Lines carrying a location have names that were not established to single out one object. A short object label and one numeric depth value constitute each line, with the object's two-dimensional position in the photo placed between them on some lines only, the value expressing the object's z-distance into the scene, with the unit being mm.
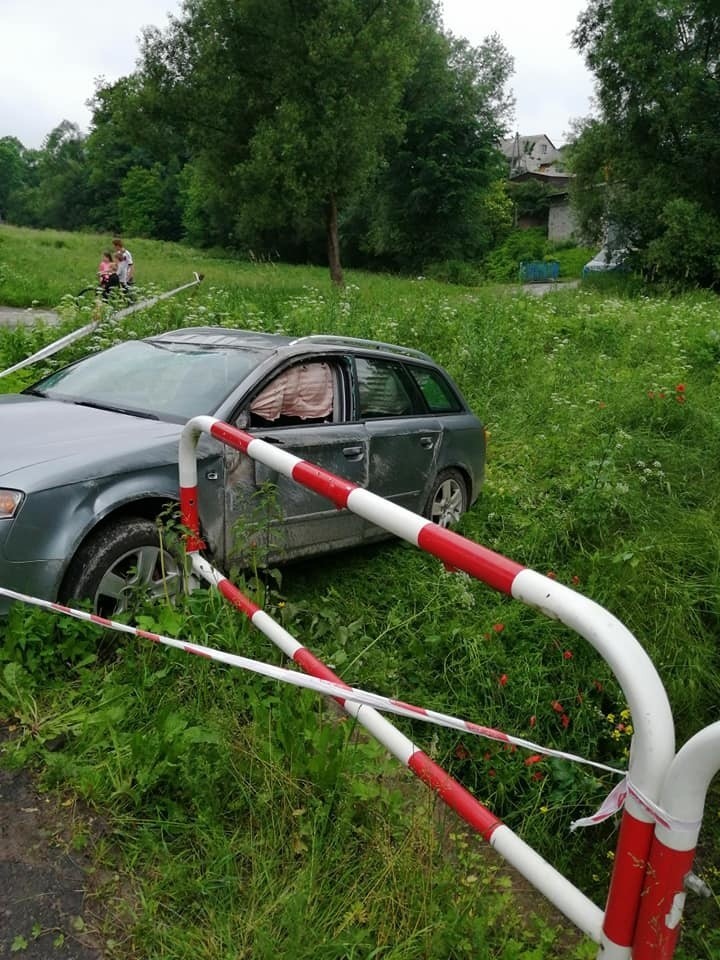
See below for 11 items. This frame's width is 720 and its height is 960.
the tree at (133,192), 77938
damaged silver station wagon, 3268
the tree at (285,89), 23656
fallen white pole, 6895
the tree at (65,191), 91256
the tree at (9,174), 114250
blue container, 45681
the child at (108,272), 15031
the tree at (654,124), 27031
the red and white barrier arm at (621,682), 1328
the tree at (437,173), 44344
